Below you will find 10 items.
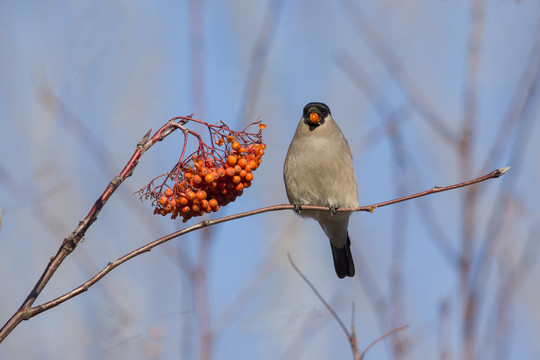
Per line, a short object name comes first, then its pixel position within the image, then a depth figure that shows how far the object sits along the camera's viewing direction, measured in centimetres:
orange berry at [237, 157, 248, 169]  591
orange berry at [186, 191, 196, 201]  563
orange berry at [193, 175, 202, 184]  570
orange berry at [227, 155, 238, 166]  586
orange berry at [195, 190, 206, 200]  567
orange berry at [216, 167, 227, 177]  579
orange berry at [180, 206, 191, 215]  568
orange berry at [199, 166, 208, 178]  572
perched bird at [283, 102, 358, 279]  973
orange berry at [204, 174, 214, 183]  568
